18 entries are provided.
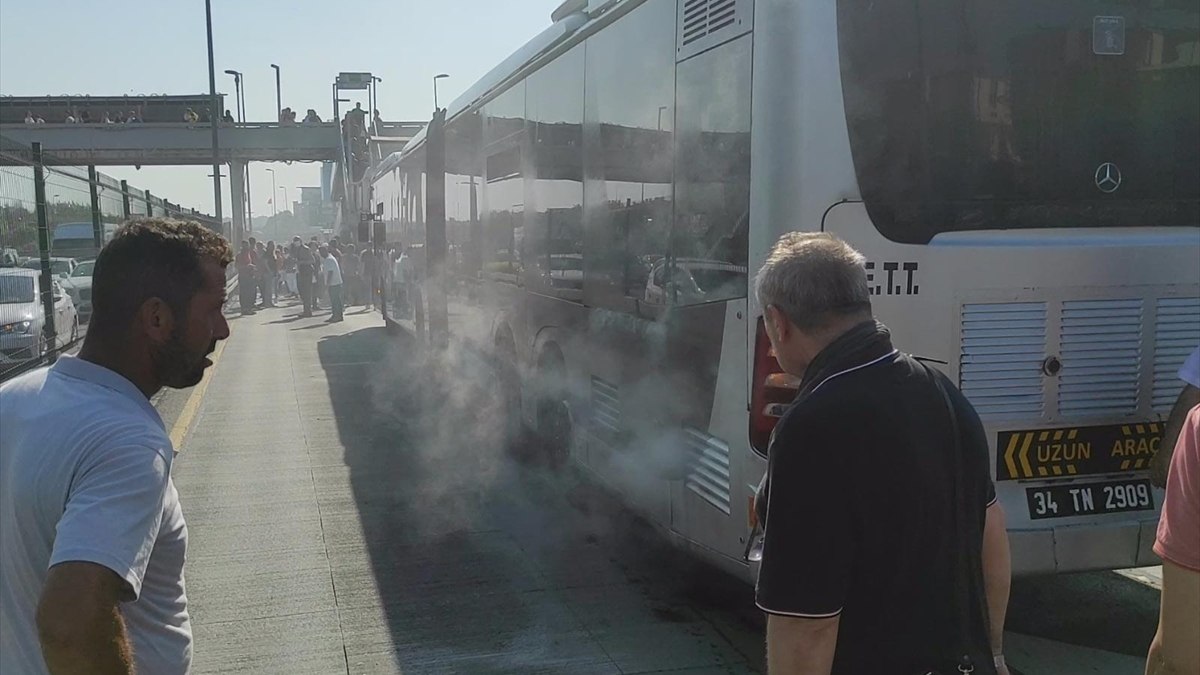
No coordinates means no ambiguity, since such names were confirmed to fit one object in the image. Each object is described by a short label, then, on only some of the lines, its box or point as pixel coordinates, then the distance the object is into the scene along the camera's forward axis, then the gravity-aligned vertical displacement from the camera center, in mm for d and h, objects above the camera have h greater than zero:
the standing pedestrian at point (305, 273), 22344 -1035
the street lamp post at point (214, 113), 29297 +3274
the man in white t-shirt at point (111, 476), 1650 -426
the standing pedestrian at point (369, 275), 22750 -1187
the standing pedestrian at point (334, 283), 20891 -1184
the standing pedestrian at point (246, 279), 22922 -1207
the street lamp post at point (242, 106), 60303 +7685
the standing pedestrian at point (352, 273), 26438 -1223
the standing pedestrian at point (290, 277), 30891 -1521
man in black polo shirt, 2037 -578
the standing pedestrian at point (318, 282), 26978 -1544
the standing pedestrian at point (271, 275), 26703 -1334
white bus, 3834 +38
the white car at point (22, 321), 7696 -764
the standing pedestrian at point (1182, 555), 1839 -603
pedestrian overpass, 40562 +3549
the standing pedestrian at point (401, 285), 14336 -859
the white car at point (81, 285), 11584 -714
